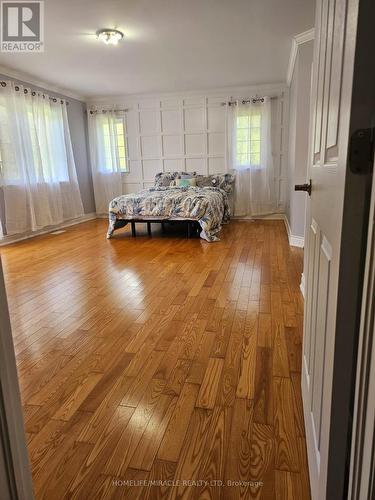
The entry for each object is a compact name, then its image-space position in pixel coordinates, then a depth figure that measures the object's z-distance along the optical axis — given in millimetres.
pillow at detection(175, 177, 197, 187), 6000
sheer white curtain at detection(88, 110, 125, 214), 6789
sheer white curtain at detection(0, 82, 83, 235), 4738
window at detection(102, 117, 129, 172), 6812
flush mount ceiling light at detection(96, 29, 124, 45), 3520
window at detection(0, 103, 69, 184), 4703
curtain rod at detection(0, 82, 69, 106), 4652
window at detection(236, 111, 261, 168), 6121
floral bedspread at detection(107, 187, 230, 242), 4605
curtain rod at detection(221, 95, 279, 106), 6000
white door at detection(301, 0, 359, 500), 622
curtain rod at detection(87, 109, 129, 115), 6730
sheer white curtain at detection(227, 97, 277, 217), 6066
